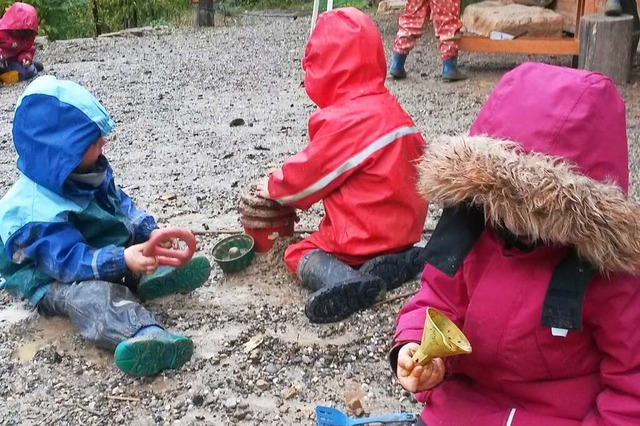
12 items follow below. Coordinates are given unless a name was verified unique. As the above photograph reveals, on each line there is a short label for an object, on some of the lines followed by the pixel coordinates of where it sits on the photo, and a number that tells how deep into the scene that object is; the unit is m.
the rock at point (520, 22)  7.20
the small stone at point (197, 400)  2.56
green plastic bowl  3.45
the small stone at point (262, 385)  2.64
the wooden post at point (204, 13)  11.45
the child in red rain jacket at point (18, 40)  8.35
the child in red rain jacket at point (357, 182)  3.14
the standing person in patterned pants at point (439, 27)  6.89
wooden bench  6.80
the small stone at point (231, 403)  2.55
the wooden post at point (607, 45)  6.11
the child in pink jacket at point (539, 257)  1.64
